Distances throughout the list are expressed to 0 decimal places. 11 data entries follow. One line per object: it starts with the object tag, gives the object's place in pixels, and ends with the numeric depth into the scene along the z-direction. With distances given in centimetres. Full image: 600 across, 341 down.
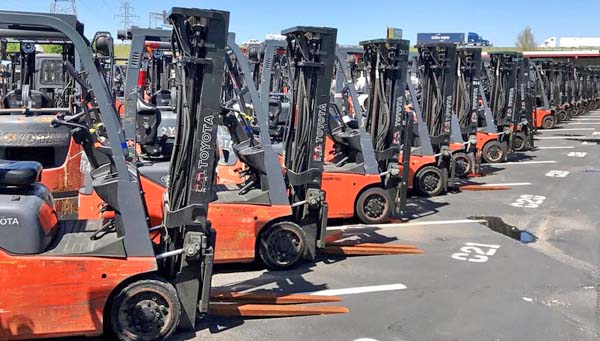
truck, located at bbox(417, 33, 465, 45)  6484
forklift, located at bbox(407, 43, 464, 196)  1186
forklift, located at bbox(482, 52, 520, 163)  1658
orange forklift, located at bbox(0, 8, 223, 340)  457
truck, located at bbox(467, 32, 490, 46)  6357
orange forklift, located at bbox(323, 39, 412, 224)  930
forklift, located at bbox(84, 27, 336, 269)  689
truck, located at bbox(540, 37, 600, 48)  7473
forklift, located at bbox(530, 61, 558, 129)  2463
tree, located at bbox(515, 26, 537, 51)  9719
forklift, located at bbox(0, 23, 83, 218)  881
